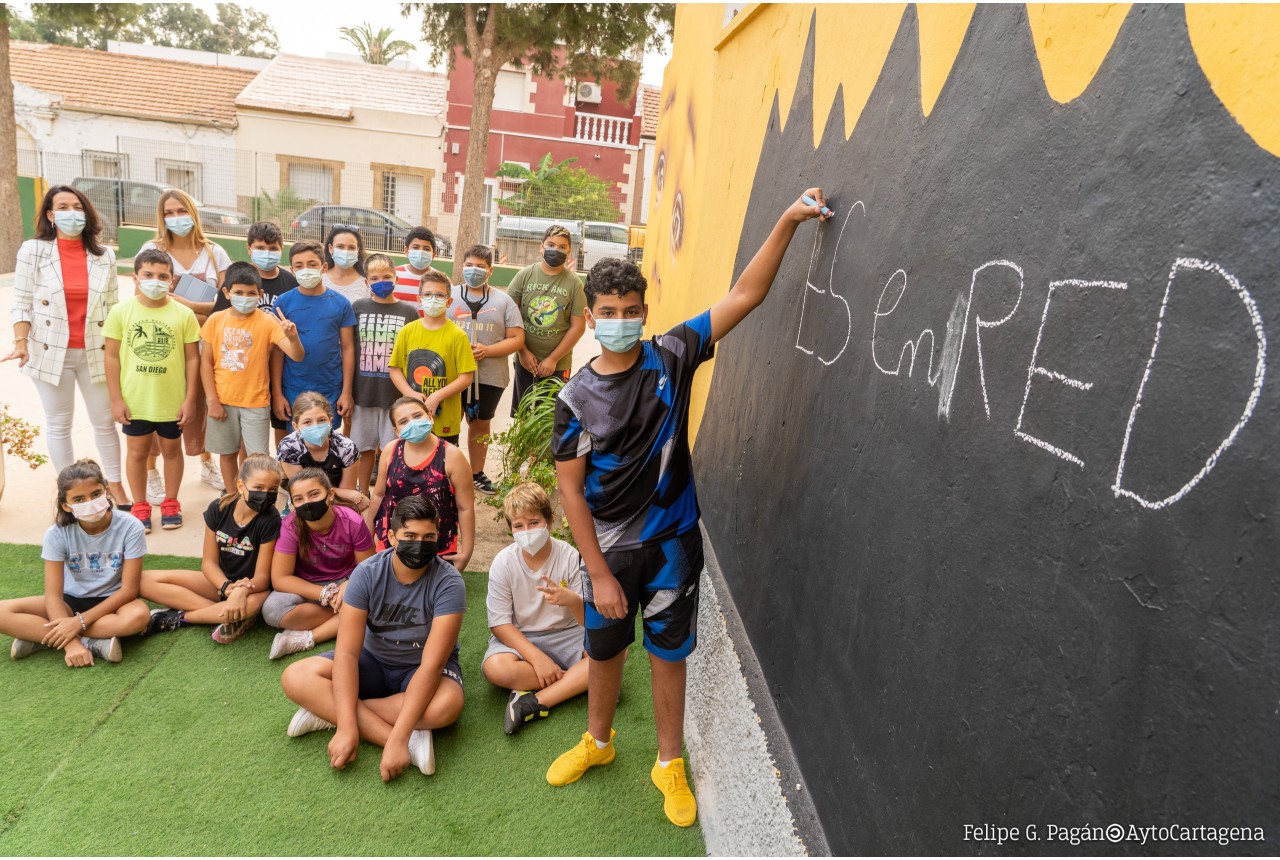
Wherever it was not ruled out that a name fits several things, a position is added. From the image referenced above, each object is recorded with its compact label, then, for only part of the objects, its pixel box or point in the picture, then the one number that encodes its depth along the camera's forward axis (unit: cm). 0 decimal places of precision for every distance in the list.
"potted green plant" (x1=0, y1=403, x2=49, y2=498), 531
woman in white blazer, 493
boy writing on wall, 261
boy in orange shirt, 502
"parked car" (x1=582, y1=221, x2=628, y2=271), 1919
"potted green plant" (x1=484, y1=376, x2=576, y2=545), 545
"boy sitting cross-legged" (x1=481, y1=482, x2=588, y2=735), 367
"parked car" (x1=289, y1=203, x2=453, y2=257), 1844
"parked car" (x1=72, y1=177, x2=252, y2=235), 1797
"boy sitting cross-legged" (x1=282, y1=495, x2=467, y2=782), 330
